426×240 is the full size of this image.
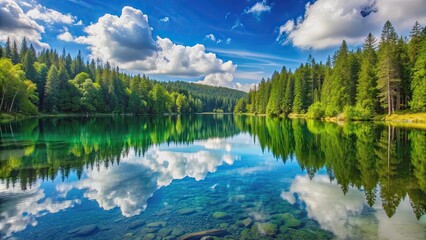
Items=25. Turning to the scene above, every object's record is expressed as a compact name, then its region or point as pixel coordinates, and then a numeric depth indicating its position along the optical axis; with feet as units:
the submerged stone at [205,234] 26.33
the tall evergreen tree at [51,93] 287.89
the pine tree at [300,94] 298.56
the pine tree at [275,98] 343.73
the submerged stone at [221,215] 31.76
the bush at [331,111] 222.69
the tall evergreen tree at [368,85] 195.83
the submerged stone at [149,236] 26.37
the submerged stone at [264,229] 27.43
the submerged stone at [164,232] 27.02
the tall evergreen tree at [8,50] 313.67
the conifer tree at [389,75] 181.47
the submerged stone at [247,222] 29.40
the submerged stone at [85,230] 27.30
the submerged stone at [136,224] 29.22
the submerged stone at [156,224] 29.19
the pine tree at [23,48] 370.16
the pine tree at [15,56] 320.37
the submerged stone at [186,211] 33.24
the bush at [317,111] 242.66
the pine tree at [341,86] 217.62
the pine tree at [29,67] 294.50
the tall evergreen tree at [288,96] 323.16
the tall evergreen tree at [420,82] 160.76
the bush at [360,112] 195.48
